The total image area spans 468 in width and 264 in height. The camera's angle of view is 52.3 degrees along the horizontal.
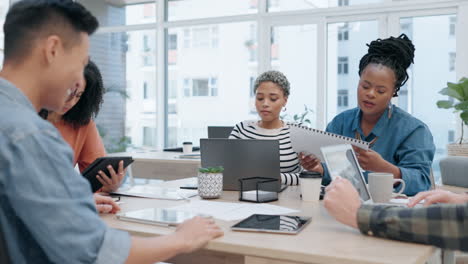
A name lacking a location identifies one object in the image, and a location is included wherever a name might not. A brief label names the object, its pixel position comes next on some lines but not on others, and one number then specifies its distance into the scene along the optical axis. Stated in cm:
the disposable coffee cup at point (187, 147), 405
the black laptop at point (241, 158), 185
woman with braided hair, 201
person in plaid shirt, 106
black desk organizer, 169
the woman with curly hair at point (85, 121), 207
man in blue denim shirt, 80
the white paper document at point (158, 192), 177
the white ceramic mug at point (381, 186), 158
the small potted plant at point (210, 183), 175
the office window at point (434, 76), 522
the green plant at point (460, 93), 444
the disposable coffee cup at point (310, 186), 169
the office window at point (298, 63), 585
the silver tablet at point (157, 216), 131
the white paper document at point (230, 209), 142
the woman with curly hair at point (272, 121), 235
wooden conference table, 102
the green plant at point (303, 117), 585
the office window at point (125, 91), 698
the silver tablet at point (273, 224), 121
